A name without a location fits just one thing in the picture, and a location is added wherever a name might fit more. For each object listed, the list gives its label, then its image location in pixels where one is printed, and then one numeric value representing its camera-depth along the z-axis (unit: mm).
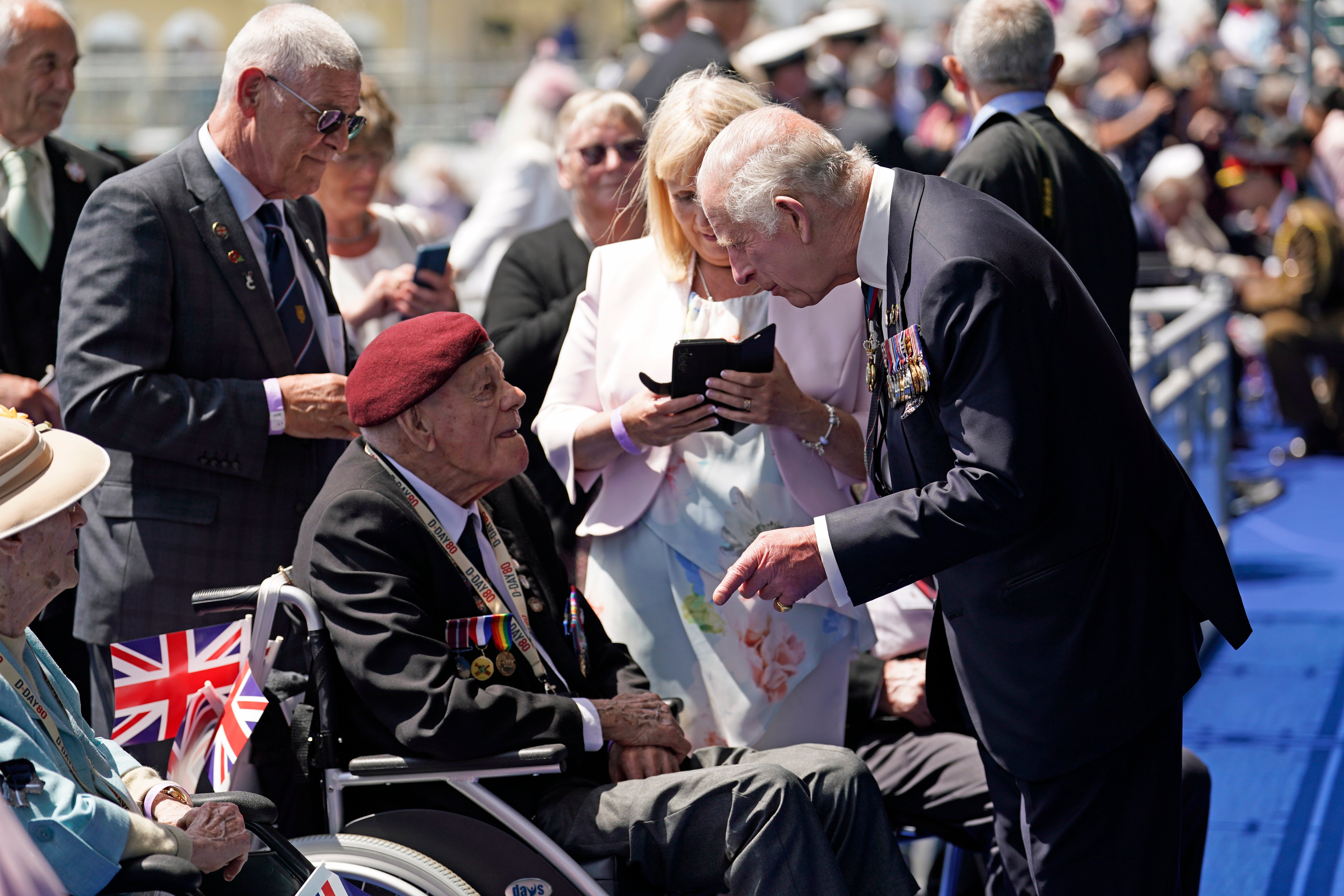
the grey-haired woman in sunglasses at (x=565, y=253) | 7152
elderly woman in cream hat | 3906
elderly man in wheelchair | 4988
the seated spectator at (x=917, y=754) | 5656
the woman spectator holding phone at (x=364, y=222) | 7941
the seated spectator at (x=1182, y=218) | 19547
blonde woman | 5801
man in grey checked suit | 5512
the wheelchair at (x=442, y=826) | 4883
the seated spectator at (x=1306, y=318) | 17594
